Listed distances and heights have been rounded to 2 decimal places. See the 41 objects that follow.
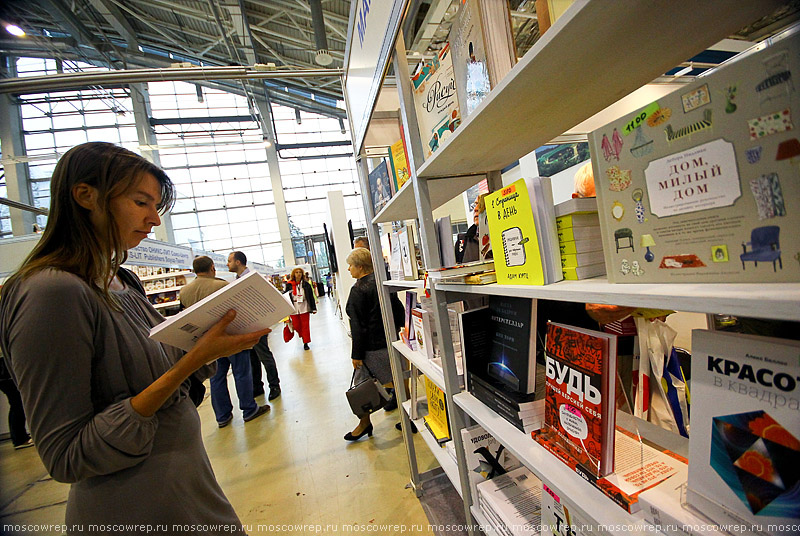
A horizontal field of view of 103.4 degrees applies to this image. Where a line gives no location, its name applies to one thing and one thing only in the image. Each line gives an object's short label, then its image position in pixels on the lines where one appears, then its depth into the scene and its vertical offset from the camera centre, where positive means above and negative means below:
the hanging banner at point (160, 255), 3.38 +0.57
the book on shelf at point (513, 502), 0.97 -0.84
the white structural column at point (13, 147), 10.95 +6.28
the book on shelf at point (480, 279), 0.95 -0.08
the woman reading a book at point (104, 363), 0.74 -0.15
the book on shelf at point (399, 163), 1.54 +0.49
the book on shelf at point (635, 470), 0.63 -0.53
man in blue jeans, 3.38 -1.00
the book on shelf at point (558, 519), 0.78 -0.72
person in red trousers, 5.92 -0.44
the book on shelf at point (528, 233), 0.75 +0.02
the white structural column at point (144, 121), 12.70 +7.36
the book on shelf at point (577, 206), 0.73 +0.07
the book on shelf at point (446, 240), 1.37 +0.07
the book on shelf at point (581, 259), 0.74 -0.06
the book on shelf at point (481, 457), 1.18 -0.78
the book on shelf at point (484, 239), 1.20 +0.04
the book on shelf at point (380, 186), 1.76 +0.47
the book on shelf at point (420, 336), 1.55 -0.39
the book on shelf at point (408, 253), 1.67 +0.05
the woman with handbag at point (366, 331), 2.74 -0.54
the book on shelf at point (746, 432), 0.41 -0.31
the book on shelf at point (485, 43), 0.79 +0.52
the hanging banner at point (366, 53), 1.17 +0.96
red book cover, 0.66 -0.37
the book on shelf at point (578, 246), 0.74 -0.03
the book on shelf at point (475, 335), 1.10 -0.29
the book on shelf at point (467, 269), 0.97 -0.05
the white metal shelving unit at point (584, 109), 0.48 +0.34
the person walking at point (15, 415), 3.48 -1.01
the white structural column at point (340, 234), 6.54 +0.80
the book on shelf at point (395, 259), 1.83 +0.03
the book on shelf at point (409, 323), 1.81 -0.36
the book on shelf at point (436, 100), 1.00 +0.53
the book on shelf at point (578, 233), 0.74 +0.00
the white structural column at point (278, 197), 15.45 +4.18
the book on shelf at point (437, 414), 1.61 -0.84
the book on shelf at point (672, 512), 0.51 -0.50
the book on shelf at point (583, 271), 0.74 -0.09
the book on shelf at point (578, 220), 0.73 +0.04
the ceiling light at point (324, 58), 4.68 +3.32
